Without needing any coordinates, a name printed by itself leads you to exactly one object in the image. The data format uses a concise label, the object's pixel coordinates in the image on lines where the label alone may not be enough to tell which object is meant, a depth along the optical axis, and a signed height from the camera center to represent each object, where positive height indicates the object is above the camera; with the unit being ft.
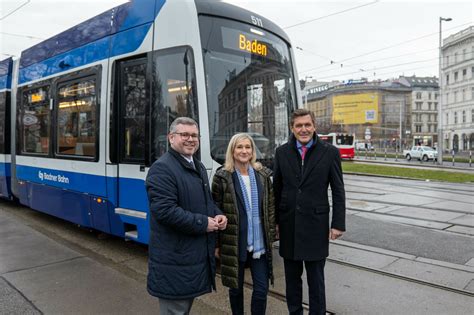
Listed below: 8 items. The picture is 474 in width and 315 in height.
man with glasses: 8.77 -1.92
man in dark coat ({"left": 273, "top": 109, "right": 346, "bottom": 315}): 10.96 -1.64
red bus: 124.77 -1.23
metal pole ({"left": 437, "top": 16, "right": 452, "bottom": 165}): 107.96 +7.94
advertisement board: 240.94 +18.71
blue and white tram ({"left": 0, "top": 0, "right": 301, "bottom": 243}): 15.89 +2.03
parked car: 127.63 -4.85
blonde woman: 10.65 -2.14
